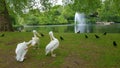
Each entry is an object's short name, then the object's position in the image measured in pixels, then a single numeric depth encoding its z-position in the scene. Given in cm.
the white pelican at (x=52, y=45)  416
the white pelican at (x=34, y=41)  454
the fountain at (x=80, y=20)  3076
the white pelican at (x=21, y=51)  421
